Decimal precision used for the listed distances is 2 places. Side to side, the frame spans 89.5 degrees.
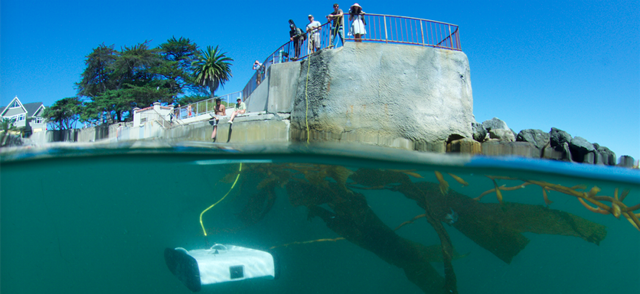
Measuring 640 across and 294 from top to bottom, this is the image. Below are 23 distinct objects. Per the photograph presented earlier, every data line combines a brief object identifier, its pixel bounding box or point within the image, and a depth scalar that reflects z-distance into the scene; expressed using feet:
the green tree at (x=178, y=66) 124.99
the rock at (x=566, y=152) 37.45
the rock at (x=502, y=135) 46.80
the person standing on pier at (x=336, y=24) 37.15
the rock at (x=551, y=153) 35.47
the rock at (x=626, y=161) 29.71
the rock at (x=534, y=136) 45.23
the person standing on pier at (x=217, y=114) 38.18
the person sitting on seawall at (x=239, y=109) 37.96
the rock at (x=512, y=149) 31.22
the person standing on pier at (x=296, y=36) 42.09
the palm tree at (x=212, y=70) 115.55
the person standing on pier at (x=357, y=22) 37.11
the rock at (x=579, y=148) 39.29
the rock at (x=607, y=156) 32.68
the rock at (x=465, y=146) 33.19
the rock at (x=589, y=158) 38.16
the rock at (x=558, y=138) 44.18
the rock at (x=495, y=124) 51.31
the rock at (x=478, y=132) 41.90
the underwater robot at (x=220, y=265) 19.10
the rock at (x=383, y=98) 35.14
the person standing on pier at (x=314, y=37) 39.27
